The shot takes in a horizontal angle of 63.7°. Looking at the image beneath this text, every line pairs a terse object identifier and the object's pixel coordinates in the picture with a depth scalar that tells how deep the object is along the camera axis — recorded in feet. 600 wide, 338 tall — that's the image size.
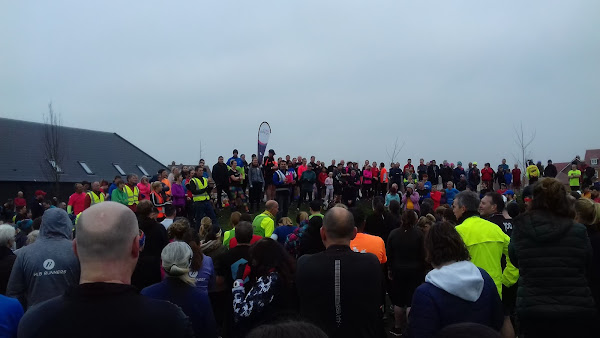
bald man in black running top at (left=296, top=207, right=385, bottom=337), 11.21
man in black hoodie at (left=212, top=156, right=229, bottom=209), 51.60
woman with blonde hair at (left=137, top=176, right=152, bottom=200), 40.61
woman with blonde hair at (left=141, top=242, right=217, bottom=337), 11.01
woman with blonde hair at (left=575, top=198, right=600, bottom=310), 13.46
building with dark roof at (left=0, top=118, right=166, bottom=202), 115.55
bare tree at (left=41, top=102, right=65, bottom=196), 113.60
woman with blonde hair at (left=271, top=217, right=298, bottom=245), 22.48
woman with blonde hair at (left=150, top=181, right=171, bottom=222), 36.78
